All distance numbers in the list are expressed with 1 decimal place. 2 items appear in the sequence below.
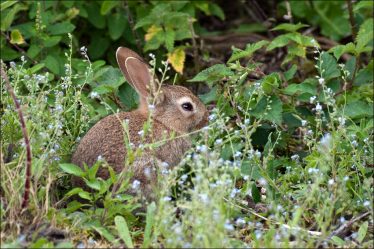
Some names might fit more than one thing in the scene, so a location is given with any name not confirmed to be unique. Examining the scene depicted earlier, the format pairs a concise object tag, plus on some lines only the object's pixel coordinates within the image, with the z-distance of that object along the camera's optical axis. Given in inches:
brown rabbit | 446.3
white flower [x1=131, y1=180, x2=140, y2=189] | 390.3
